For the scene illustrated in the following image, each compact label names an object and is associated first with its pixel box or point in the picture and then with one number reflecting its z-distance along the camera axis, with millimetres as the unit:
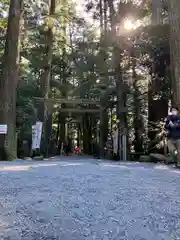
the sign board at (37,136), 6918
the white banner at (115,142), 7129
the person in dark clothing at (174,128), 3959
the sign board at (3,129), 5359
